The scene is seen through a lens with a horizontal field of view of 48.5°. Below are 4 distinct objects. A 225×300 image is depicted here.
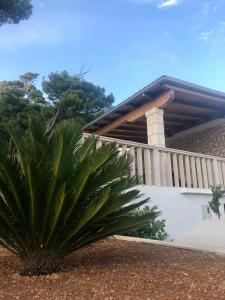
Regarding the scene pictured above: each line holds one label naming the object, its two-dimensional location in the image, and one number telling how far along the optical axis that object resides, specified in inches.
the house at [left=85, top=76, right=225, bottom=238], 225.7
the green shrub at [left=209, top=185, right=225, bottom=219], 218.3
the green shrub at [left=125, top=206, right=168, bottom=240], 190.3
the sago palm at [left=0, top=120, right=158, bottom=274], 100.3
